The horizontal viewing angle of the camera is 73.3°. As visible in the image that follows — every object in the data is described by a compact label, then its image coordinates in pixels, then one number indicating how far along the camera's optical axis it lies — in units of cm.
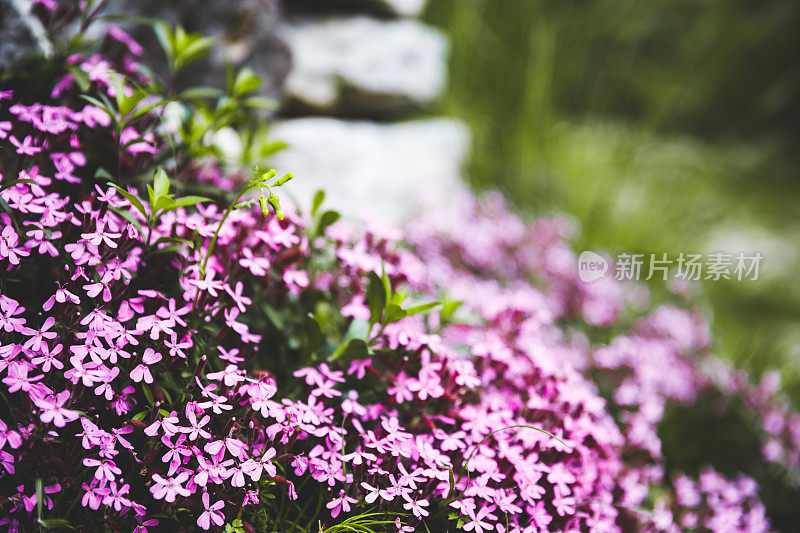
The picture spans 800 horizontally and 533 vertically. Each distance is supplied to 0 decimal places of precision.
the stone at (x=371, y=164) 257
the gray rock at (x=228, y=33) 204
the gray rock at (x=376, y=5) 296
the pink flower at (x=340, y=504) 102
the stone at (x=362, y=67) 281
